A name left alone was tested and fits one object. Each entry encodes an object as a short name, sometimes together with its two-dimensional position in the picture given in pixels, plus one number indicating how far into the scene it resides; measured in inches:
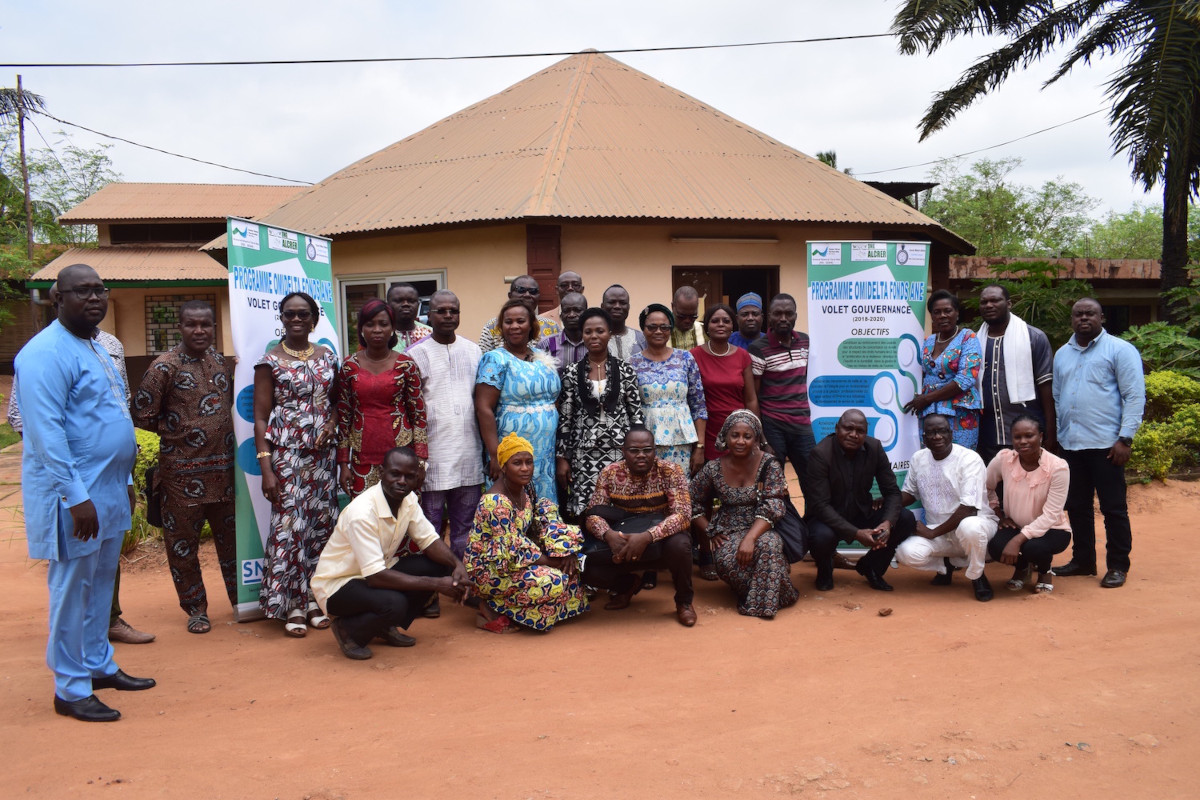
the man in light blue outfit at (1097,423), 223.5
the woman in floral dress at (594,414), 214.4
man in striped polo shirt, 241.1
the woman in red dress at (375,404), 198.8
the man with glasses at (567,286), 250.4
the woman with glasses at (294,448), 196.5
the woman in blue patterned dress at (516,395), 208.4
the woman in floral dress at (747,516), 207.5
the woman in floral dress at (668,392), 223.3
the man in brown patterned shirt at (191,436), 194.9
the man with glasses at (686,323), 257.9
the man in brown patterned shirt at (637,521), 201.0
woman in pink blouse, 215.8
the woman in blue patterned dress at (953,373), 231.8
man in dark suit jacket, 221.9
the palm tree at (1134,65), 403.5
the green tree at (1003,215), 1137.4
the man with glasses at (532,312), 227.0
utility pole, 926.4
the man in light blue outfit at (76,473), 145.1
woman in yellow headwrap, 193.0
